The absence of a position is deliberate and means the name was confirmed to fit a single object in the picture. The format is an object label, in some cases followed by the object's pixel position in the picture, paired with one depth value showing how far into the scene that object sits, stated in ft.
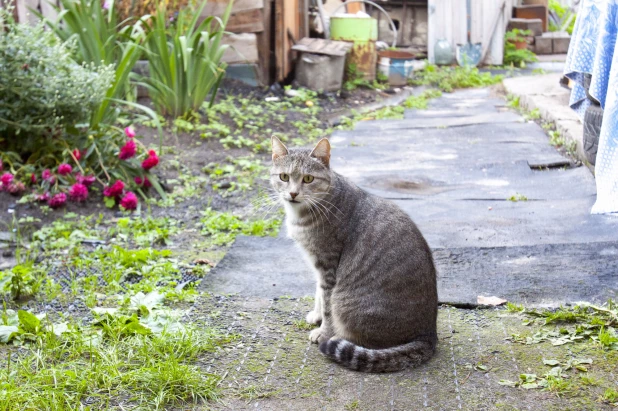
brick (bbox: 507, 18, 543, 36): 44.73
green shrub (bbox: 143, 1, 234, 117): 22.22
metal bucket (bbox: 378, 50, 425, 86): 35.60
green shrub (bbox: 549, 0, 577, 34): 49.15
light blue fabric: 10.03
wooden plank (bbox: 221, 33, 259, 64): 30.01
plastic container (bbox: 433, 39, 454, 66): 40.52
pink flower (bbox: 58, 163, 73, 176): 16.93
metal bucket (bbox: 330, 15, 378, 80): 34.50
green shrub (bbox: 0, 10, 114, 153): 16.74
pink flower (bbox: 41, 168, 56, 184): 16.97
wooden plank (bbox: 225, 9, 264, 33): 30.07
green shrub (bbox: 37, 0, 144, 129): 19.15
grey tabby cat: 9.53
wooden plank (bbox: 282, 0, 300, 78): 32.14
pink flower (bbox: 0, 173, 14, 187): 16.47
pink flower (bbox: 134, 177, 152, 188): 18.08
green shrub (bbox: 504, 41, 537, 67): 41.19
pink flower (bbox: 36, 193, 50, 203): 16.65
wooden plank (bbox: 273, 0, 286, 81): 31.50
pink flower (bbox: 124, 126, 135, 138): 18.21
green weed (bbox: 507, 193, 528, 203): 17.12
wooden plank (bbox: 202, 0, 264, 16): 29.78
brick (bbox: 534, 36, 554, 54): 44.88
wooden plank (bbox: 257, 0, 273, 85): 30.96
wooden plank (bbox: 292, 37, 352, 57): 31.96
